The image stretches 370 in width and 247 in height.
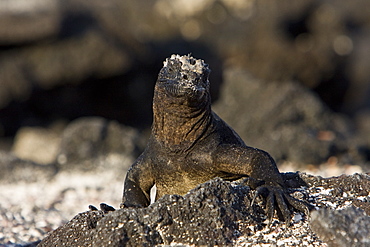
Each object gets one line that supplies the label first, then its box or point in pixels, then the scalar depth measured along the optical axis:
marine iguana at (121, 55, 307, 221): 8.91
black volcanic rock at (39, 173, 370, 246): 7.48
